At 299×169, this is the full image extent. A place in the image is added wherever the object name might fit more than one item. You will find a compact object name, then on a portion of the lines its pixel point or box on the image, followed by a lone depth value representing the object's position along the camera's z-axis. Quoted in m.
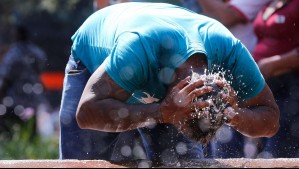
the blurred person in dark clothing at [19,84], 19.53
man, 8.01
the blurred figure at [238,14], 12.53
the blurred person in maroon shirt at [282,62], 11.42
